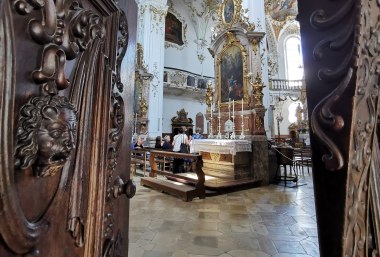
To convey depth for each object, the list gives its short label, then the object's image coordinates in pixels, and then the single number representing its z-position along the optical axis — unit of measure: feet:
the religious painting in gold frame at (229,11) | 18.98
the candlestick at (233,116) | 17.88
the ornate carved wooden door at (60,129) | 0.95
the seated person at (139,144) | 23.88
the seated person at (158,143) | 21.67
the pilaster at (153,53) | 31.51
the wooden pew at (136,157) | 19.33
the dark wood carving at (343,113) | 1.43
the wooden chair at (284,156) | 16.72
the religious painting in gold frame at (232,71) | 18.74
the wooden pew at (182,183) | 12.60
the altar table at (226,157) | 15.43
